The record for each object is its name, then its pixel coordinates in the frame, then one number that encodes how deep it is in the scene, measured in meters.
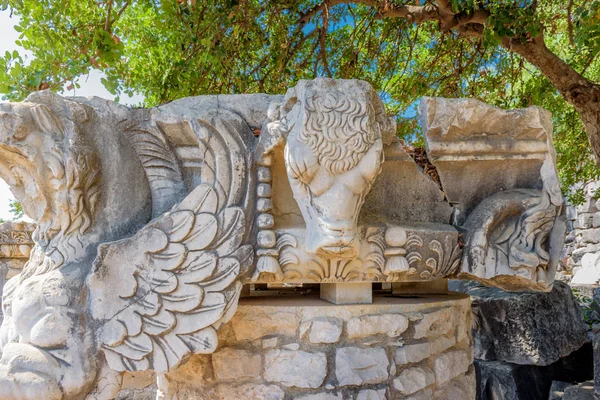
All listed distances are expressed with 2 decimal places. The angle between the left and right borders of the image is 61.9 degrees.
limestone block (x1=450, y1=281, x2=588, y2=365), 3.66
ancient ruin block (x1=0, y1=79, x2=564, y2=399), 1.77
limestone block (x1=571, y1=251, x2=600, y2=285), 8.10
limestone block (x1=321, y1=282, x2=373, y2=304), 2.05
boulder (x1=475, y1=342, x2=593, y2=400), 3.63
